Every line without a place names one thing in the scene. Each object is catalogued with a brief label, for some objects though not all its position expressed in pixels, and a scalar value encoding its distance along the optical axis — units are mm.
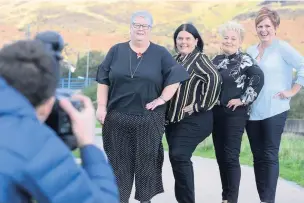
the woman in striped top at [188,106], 5125
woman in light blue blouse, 5340
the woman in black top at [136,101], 4832
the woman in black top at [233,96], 5328
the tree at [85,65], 28325
